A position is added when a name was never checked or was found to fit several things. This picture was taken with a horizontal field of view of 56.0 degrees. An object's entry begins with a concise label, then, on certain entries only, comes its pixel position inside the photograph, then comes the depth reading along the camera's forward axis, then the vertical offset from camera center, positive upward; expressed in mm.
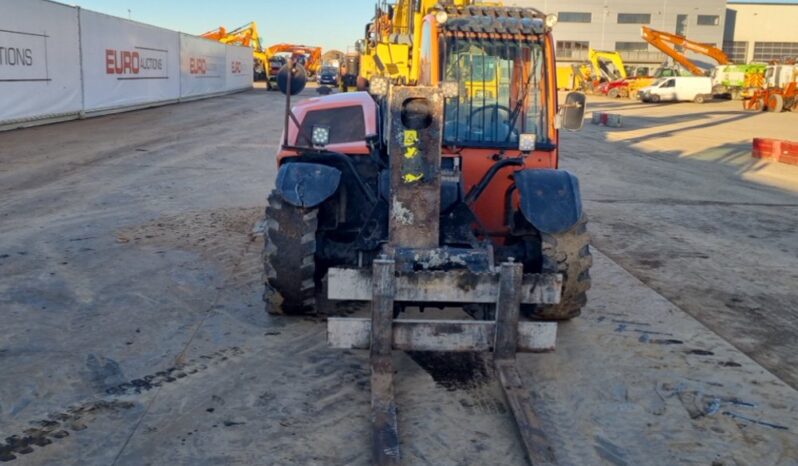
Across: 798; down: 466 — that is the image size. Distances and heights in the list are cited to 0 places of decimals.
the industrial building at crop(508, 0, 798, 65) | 67812 +7639
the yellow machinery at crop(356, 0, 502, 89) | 13258 +1391
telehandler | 4598 -773
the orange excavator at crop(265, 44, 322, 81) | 56094 +3419
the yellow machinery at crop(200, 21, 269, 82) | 47156 +3606
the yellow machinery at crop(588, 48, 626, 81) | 50312 +2801
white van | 43469 +1094
